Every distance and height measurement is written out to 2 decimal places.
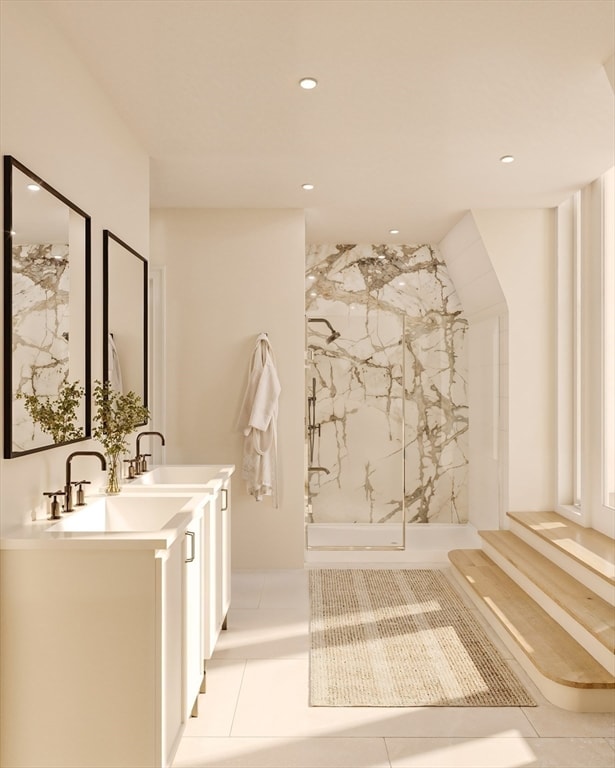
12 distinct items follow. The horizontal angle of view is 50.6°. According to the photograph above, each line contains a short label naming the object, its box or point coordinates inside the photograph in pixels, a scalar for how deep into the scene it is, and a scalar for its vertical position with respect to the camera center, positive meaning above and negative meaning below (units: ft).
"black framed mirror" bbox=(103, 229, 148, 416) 9.35 +1.16
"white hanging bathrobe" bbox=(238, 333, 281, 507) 14.62 -0.74
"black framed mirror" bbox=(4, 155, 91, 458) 6.29 +0.98
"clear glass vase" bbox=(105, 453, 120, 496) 8.71 -1.18
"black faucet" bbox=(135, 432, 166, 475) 10.82 -1.19
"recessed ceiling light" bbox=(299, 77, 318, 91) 8.90 +4.25
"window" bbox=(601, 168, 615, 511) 13.16 +1.05
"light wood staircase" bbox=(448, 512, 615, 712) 8.92 -3.75
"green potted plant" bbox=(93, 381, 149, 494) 8.71 -0.42
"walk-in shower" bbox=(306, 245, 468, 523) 17.67 +0.40
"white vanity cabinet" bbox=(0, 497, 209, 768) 6.06 -2.48
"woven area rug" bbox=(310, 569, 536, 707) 9.21 -4.28
